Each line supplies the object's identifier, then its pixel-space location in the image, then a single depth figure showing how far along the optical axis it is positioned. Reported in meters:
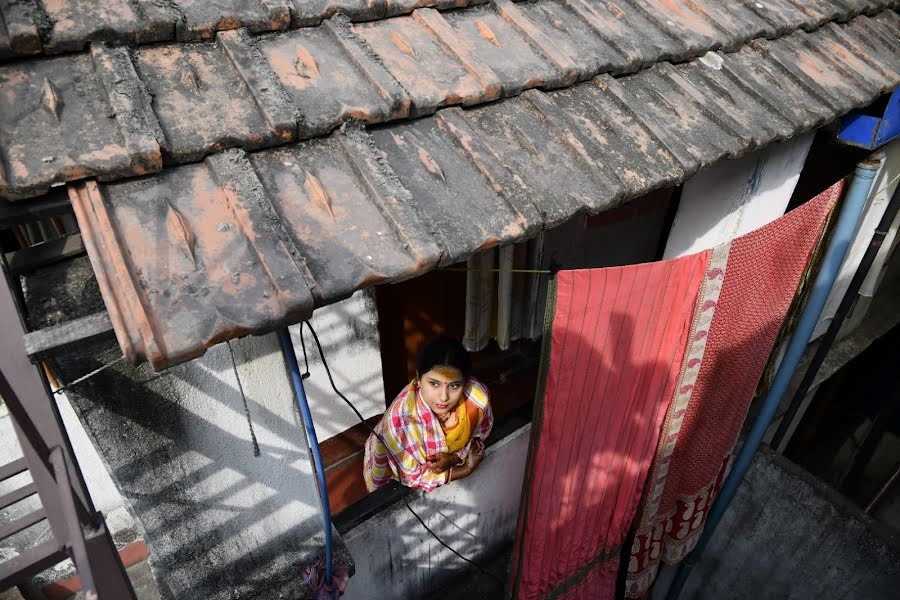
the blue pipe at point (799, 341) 3.83
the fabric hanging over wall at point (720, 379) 3.24
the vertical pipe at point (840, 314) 4.73
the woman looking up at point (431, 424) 3.28
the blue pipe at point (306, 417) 2.33
